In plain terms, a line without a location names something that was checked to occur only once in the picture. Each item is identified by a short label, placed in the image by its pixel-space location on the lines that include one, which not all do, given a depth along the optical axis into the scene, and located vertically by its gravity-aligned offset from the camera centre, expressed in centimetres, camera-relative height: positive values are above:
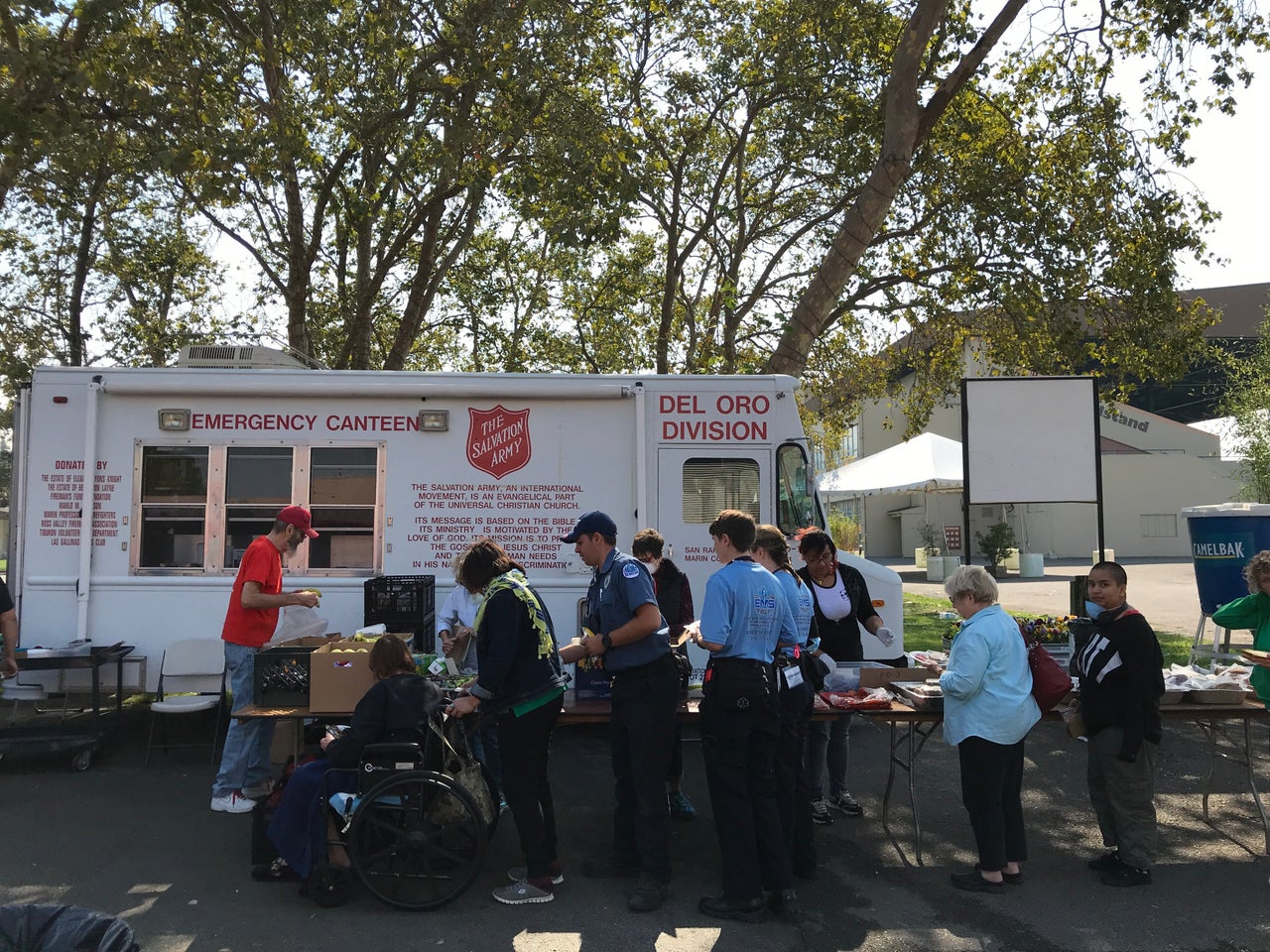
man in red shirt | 609 -64
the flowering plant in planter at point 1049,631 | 630 -61
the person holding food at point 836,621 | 609 -54
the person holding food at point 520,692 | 461 -75
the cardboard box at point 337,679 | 546 -81
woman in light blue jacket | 470 -86
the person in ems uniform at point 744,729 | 447 -89
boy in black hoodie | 483 -92
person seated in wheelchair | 473 -117
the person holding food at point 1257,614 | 538 -44
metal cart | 682 -144
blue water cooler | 953 -7
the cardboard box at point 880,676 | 595 -86
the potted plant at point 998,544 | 2629 -19
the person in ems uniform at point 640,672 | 461 -66
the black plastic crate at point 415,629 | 726 -70
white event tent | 2070 +150
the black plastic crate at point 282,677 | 563 -83
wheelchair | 462 -143
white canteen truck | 748 +47
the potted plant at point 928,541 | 2964 -14
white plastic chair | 733 -101
